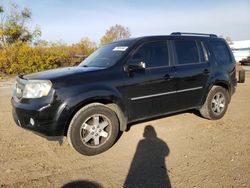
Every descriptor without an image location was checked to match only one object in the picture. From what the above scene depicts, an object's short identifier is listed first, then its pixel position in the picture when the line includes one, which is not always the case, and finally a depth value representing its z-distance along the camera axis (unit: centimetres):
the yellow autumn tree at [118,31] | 4187
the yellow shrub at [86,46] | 1625
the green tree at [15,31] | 1436
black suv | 286
